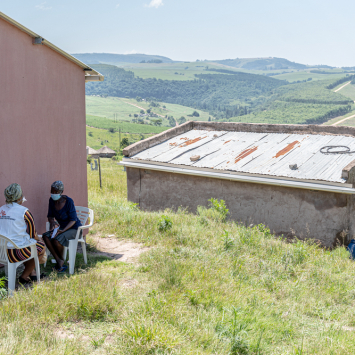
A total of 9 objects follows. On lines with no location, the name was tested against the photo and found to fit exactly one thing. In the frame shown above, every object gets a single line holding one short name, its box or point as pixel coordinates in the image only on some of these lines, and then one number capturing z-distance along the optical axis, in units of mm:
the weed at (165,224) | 7043
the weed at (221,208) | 8875
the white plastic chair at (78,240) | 5188
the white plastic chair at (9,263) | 4312
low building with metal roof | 8586
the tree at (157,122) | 144250
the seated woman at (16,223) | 4418
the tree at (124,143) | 71462
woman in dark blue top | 5234
